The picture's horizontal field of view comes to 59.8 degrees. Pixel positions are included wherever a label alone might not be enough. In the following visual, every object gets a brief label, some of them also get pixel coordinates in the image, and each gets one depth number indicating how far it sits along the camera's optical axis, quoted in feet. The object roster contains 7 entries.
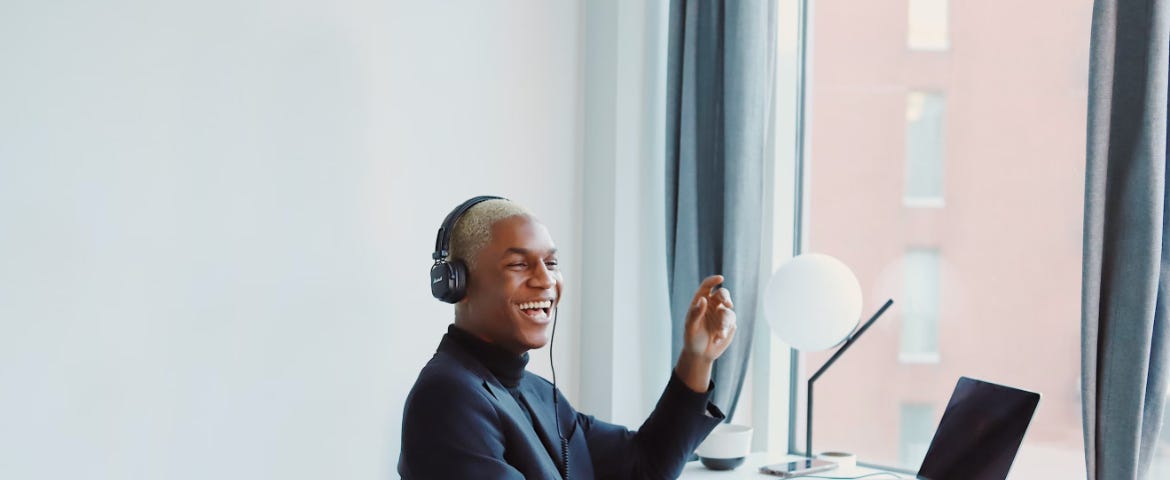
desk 7.05
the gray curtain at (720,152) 8.27
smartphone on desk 6.98
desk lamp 6.82
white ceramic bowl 7.22
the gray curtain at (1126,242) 6.08
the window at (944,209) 8.09
